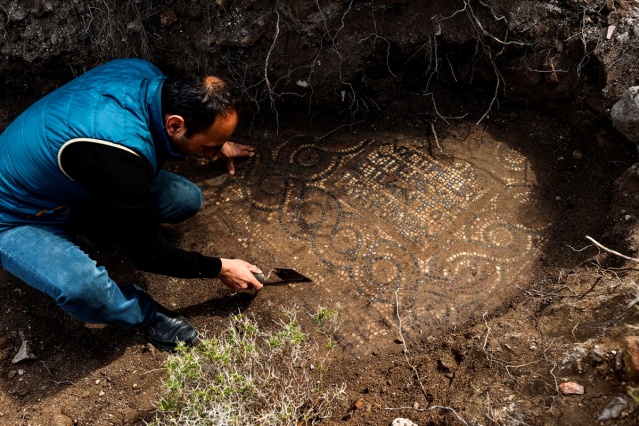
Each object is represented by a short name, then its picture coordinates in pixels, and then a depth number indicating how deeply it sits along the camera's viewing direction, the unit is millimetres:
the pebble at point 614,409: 1708
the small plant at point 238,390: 1847
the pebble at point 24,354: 2416
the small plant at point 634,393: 1658
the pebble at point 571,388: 1869
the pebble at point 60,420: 2227
